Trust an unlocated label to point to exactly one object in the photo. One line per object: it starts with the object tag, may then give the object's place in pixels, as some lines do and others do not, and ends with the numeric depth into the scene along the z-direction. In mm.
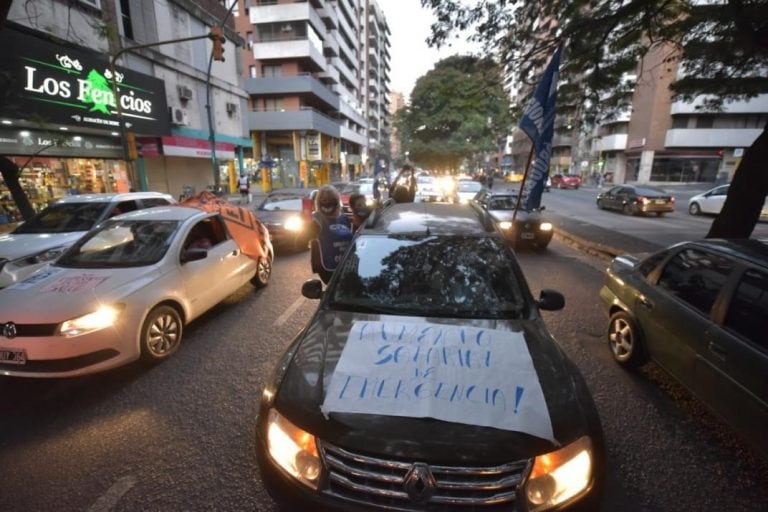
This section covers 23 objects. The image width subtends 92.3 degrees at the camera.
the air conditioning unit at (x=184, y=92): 18009
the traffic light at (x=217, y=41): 9258
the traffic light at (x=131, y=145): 10148
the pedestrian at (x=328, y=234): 4594
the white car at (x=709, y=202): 15875
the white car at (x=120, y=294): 3289
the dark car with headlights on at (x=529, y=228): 9430
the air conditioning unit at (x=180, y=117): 17375
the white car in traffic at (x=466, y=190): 17069
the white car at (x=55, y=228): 5402
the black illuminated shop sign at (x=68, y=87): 10227
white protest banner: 1839
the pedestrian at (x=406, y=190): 7262
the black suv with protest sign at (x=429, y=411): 1675
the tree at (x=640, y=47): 6574
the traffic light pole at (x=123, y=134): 10169
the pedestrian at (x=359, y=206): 6193
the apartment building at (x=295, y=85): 32031
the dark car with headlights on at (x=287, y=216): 9289
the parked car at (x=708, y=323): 2445
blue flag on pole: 5531
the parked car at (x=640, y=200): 16844
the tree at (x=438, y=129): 47188
